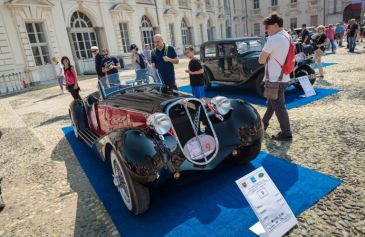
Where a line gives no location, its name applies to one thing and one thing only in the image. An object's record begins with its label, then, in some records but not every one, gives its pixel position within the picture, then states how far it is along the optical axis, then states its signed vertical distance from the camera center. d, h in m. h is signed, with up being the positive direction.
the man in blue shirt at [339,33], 18.44 -0.47
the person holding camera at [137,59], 8.61 -0.23
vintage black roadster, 2.71 -0.99
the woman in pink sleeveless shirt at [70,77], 7.30 -0.46
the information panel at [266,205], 2.27 -1.41
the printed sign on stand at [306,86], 6.75 -1.37
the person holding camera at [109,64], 6.91 -0.24
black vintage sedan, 7.23 -0.74
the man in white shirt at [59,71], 11.72 -0.41
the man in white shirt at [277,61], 3.88 -0.38
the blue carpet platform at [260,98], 6.47 -1.60
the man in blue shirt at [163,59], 6.32 -0.26
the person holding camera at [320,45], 8.71 -0.53
